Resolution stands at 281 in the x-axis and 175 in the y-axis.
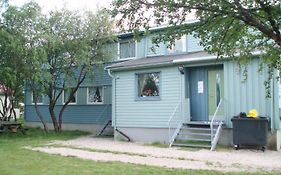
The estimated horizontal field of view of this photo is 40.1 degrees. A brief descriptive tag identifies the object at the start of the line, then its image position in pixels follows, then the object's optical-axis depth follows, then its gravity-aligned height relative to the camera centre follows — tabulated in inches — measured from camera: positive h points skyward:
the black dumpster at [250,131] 514.9 -47.6
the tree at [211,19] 232.2 +49.9
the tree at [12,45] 704.4 +96.6
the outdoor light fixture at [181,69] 624.0 +44.2
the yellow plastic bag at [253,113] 523.5 -23.6
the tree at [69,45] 756.0 +104.4
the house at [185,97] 553.6 -0.4
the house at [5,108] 978.2 -27.3
